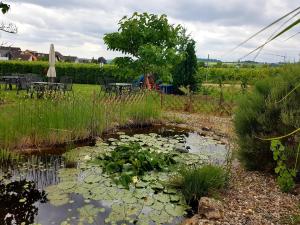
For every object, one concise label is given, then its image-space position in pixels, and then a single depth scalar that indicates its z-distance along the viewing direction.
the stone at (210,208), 2.48
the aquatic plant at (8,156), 3.90
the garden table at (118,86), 9.51
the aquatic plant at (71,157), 3.85
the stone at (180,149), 4.61
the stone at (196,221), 2.39
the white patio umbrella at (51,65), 10.81
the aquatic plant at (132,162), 3.53
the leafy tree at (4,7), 4.30
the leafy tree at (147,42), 9.39
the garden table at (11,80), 10.43
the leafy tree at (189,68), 10.66
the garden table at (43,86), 8.71
